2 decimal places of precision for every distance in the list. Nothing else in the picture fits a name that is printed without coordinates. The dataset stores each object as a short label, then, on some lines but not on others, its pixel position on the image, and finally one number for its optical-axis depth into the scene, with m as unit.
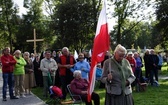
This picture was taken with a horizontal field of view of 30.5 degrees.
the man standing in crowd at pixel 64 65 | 10.92
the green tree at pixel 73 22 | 35.47
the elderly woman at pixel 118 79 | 5.57
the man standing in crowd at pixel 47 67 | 11.63
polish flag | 5.77
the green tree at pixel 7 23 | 57.75
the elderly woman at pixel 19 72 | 11.83
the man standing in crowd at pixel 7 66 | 11.25
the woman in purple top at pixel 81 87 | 8.54
